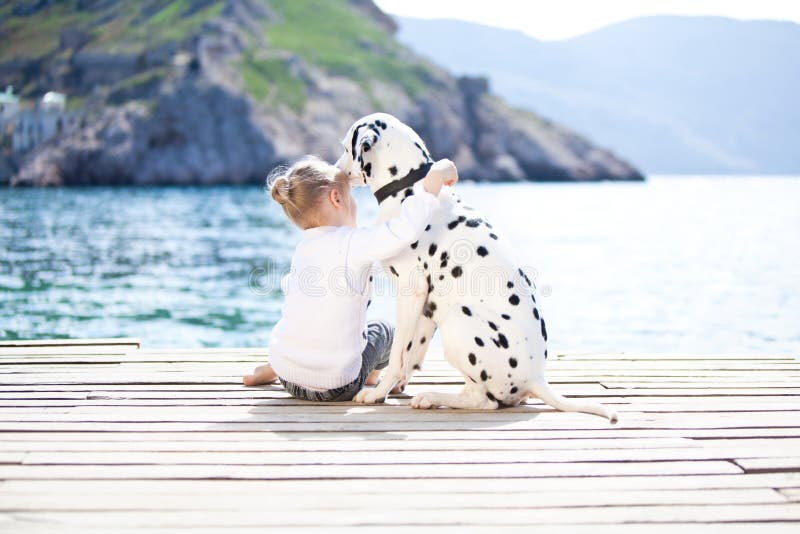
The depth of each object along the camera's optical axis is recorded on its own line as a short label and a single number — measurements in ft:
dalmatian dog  13.04
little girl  13.66
